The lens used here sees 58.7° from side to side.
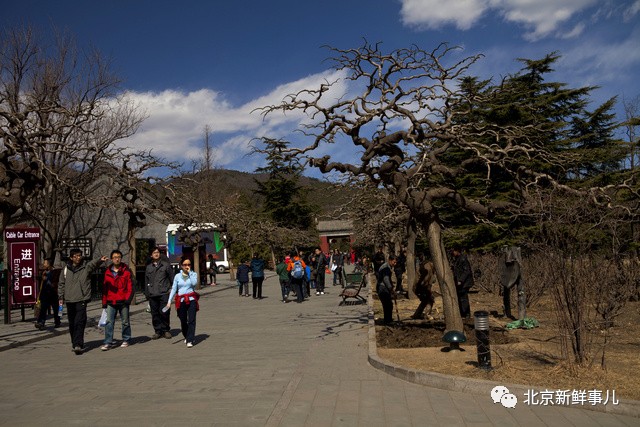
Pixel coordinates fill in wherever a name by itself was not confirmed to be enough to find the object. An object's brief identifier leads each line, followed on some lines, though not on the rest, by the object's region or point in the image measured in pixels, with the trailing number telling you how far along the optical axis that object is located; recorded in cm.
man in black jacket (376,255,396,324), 1216
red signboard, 1564
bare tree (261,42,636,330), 959
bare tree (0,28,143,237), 1181
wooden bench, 1814
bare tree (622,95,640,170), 2061
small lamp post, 737
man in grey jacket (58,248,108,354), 1050
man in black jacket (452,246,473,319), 1287
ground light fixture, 855
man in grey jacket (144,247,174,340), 1223
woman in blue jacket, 1117
